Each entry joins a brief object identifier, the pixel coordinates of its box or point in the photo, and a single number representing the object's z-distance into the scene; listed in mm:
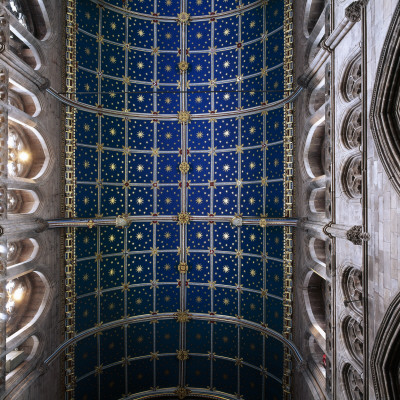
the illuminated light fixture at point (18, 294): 14750
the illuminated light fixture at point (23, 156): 14906
